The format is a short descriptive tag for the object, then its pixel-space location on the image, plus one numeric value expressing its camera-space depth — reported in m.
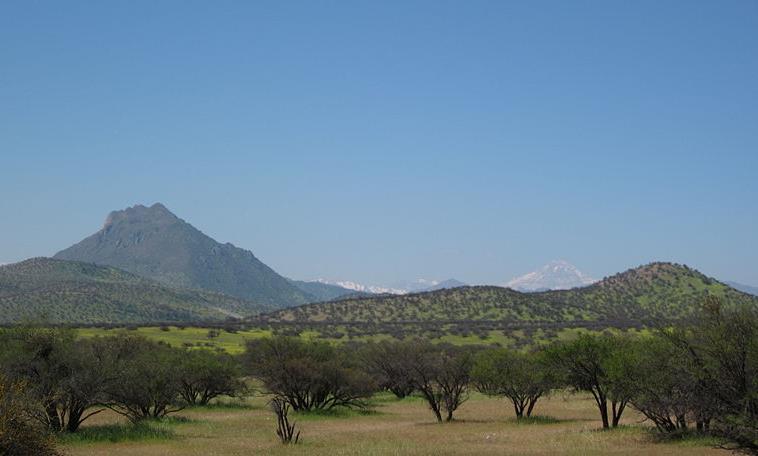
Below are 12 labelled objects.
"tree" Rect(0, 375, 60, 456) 20.53
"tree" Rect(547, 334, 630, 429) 38.38
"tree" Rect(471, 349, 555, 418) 49.28
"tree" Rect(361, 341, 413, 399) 67.38
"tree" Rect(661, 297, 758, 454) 27.39
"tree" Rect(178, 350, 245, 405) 60.97
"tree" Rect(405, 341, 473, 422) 50.44
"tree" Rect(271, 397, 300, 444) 36.03
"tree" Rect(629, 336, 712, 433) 30.17
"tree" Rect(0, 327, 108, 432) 36.19
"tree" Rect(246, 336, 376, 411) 55.38
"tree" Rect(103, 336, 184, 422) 41.06
